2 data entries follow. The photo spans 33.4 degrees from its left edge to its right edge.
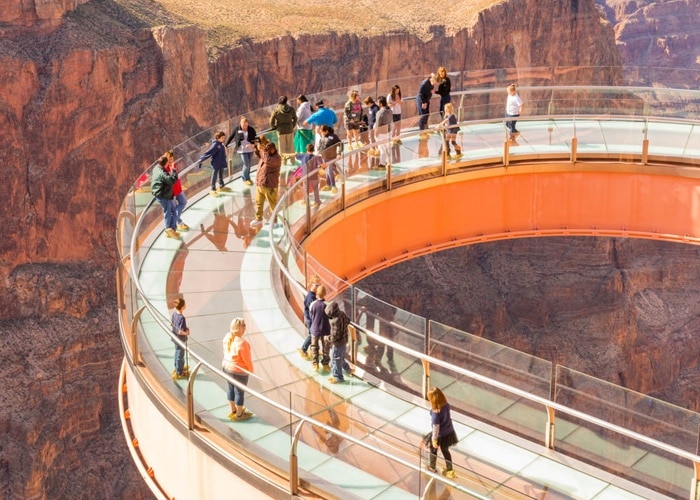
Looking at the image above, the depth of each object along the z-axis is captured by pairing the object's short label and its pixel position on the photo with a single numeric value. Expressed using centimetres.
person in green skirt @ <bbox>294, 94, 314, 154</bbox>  2558
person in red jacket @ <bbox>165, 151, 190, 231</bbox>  2183
